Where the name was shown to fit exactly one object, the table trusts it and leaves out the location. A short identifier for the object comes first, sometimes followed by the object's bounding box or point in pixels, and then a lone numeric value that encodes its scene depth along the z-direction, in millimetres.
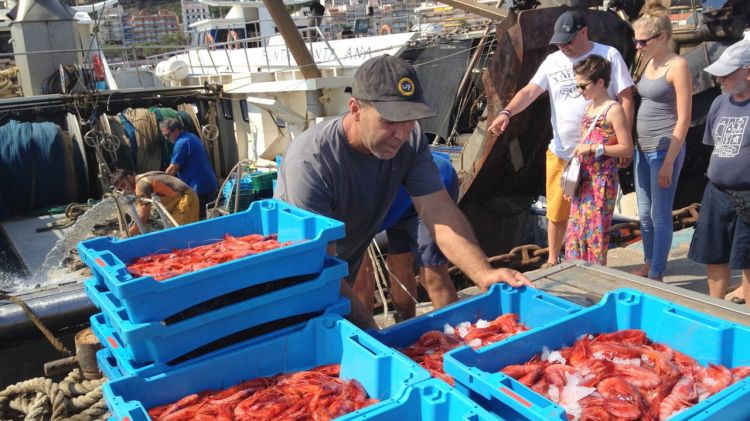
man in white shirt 4918
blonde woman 4914
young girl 4789
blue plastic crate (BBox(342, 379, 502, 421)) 2053
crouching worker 8496
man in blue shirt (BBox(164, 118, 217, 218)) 9742
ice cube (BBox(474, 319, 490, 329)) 3029
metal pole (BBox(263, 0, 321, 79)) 8805
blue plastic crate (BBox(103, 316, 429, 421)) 2279
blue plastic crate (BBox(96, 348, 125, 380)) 2652
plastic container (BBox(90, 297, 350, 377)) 2461
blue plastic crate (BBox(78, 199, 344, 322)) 2357
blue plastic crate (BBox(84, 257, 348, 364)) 2391
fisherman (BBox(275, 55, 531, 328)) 2863
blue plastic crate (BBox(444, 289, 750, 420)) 2070
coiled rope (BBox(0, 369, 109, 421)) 4492
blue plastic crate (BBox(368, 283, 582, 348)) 2959
